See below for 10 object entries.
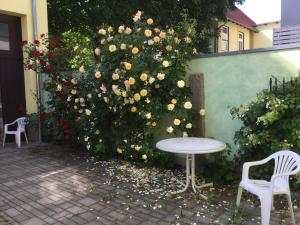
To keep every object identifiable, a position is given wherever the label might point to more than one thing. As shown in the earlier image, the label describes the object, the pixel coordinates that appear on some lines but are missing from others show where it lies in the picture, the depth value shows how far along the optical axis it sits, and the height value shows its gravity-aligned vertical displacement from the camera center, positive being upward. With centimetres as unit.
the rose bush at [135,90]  480 -1
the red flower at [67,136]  633 -92
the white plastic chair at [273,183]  297 -100
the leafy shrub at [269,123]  376 -45
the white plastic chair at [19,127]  695 -82
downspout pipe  757 +18
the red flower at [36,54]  674 +82
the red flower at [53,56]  676 +77
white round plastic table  383 -73
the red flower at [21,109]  744 -41
